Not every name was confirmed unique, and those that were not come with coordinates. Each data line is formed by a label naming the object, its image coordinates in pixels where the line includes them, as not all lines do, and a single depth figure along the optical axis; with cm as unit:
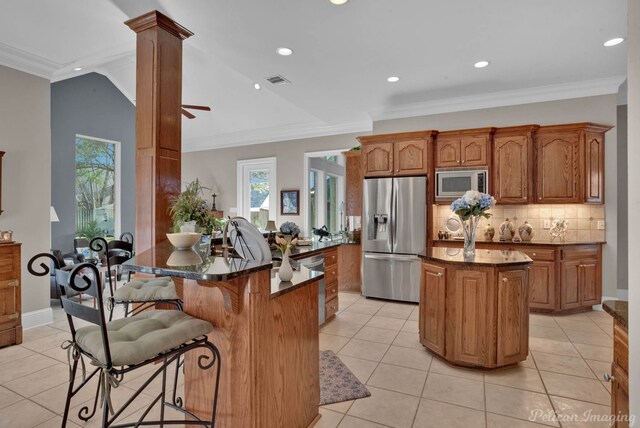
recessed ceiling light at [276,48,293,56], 361
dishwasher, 366
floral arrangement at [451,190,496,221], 297
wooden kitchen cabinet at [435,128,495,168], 467
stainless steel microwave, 468
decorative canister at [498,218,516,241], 470
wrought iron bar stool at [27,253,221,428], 122
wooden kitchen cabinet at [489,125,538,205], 451
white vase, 194
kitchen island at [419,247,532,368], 271
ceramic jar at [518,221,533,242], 465
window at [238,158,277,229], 723
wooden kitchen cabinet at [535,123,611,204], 434
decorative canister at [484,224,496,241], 480
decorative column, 285
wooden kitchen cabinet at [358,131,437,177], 488
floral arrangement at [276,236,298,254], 199
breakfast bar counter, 160
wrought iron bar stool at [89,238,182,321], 199
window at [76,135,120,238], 645
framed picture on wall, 686
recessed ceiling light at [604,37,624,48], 335
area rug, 237
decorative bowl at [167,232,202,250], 210
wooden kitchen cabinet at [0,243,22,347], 321
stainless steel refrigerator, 479
